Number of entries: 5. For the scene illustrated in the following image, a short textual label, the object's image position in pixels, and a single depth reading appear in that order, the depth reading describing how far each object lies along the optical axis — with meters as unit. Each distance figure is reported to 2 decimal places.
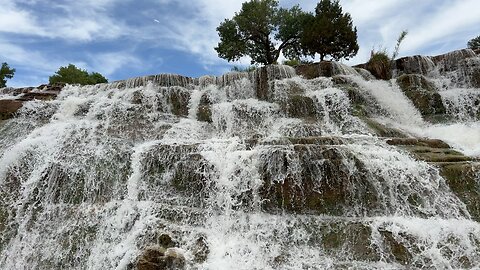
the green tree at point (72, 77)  28.27
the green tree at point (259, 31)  26.08
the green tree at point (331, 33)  22.30
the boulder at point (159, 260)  6.43
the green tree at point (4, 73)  29.69
